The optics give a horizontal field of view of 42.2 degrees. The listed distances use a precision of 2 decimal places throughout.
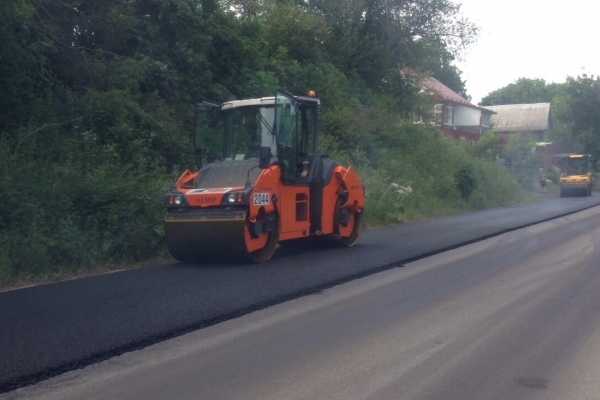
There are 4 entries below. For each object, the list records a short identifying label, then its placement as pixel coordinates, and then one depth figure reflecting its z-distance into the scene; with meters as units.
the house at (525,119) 82.94
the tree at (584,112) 67.00
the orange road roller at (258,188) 12.38
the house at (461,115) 57.16
